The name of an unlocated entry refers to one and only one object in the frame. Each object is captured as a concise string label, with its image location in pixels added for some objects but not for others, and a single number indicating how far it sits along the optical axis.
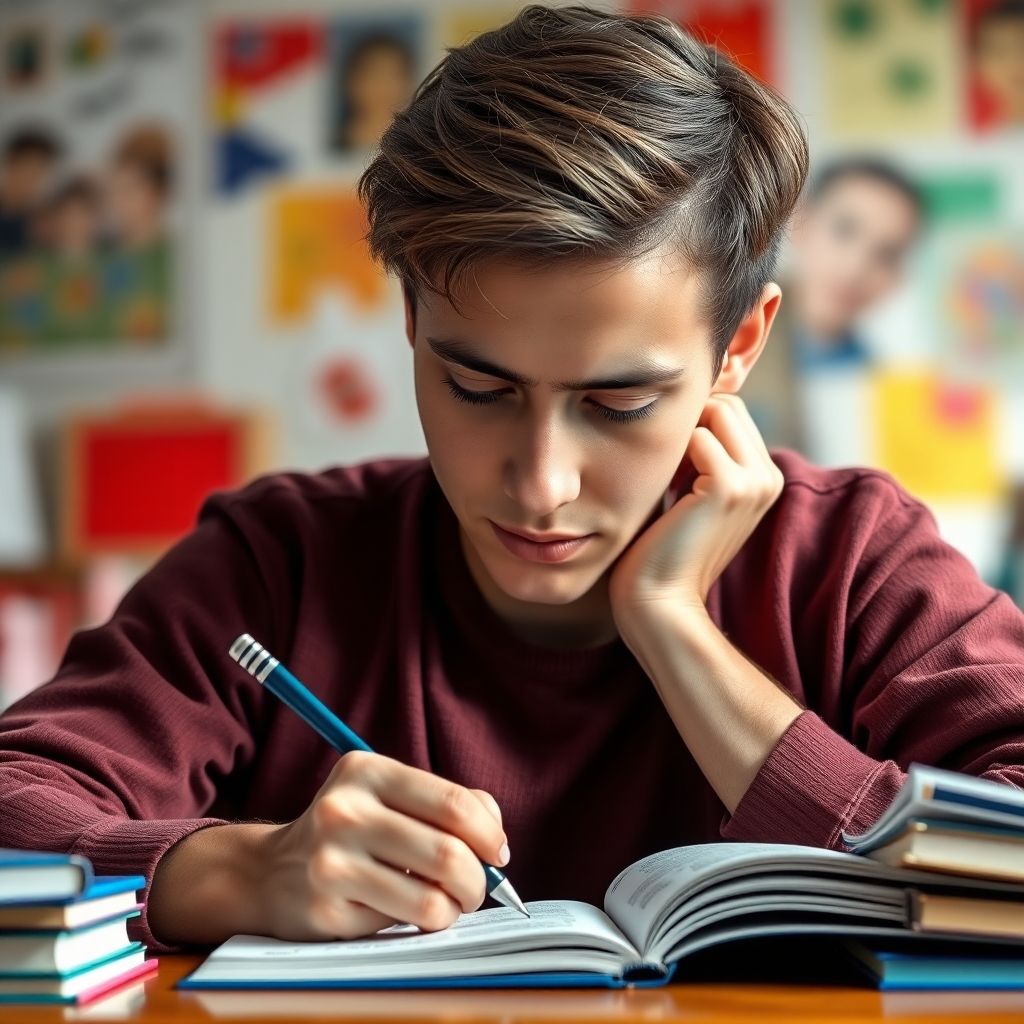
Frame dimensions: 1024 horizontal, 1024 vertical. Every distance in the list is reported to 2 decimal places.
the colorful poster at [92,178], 3.60
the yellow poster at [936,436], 3.27
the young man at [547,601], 0.95
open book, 0.75
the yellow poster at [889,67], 3.38
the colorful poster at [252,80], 3.56
